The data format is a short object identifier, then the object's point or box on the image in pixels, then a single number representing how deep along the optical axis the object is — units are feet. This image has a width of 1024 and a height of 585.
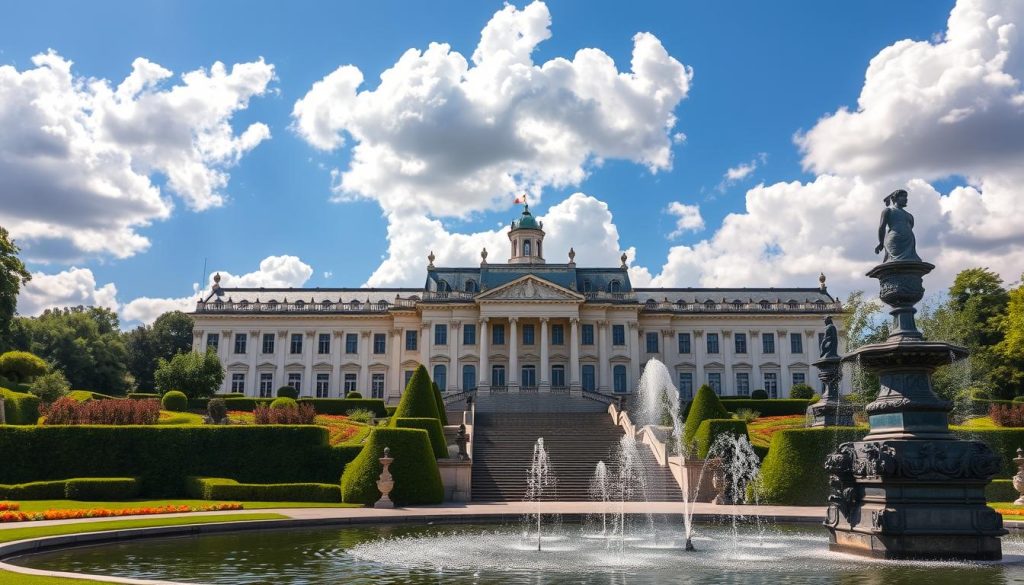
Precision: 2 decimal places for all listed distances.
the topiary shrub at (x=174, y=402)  160.76
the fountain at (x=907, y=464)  44.09
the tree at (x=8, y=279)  159.12
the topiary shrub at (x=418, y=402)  107.45
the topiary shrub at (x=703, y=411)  110.83
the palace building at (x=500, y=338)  220.23
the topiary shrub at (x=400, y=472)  86.33
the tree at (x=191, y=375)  173.37
